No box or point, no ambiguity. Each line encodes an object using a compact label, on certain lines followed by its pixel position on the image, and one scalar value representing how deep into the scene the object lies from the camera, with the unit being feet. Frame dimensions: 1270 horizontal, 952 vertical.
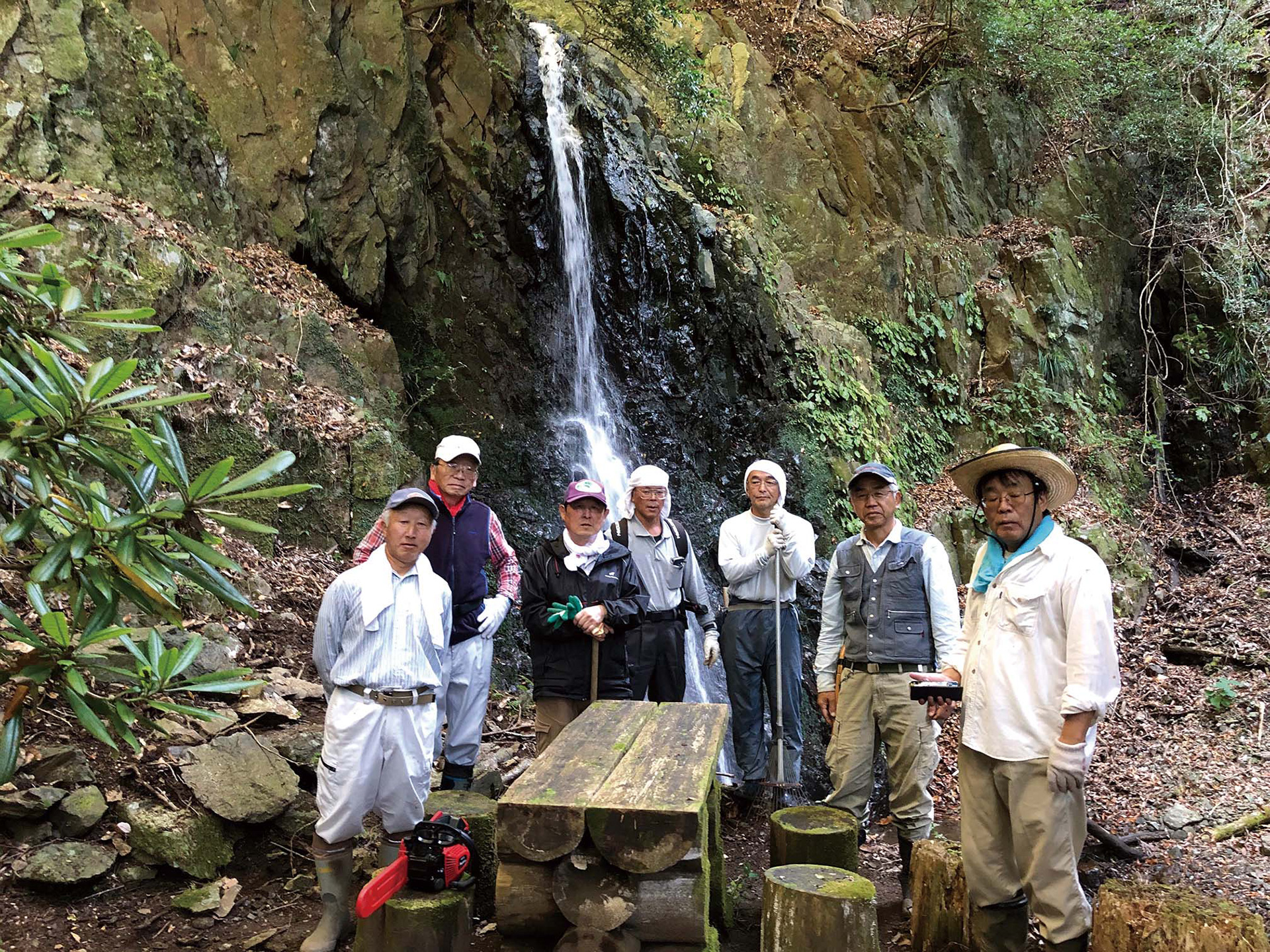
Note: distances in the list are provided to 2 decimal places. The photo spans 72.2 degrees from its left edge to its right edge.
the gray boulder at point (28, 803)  11.69
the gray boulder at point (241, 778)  13.07
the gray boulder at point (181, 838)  12.30
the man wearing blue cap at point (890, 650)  14.51
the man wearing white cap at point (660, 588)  16.12
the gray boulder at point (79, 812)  12.04
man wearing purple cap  14.55
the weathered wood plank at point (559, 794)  8.45
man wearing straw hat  9.84
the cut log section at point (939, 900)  11.68
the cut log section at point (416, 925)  9.55
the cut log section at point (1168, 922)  9.24
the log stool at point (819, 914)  9.59
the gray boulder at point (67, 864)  11.34
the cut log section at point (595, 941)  8.48
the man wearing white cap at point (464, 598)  14.12
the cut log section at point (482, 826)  12.05
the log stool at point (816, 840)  12.26
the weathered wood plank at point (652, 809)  8.33
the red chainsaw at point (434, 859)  10.03
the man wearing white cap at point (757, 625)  17.31
